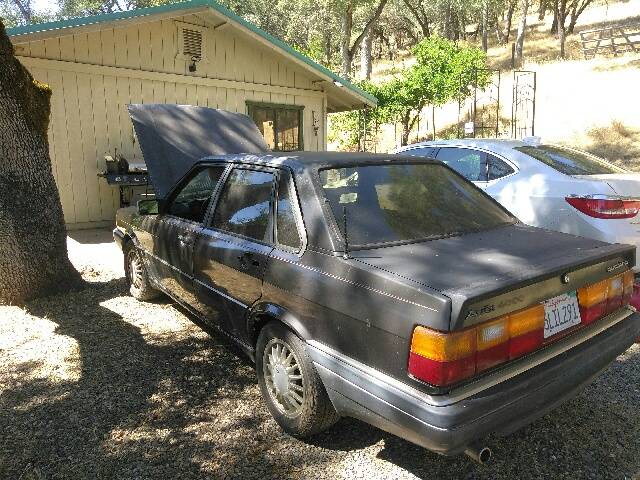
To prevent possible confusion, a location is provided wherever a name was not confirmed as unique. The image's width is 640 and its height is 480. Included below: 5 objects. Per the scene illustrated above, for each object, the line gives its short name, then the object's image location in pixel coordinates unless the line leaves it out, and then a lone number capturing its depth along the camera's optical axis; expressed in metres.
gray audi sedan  2.13
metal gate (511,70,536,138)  15.40
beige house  8.62
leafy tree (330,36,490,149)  20.56
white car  4.61
